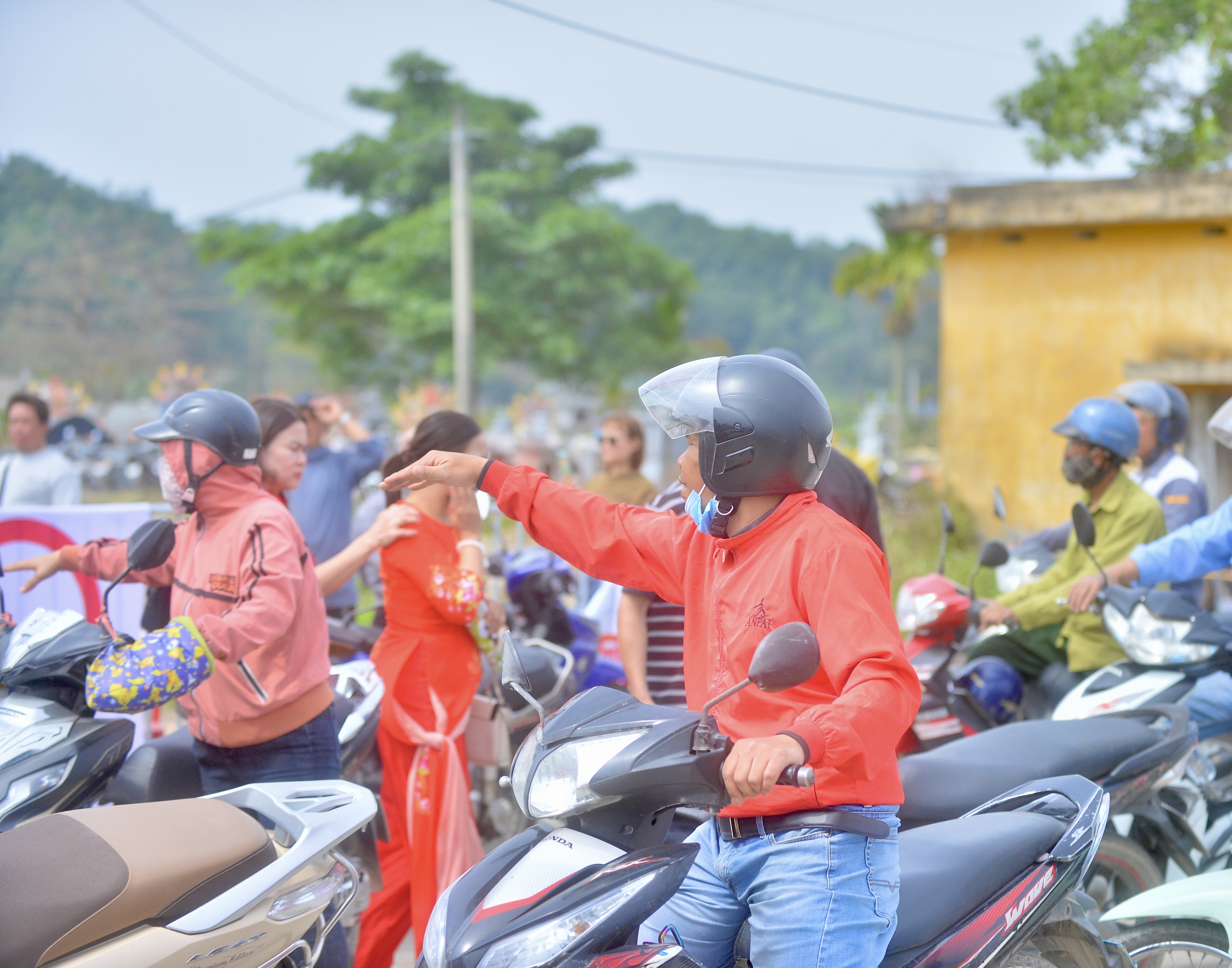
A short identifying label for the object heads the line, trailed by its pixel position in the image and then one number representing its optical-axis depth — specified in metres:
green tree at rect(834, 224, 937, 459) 35.03
